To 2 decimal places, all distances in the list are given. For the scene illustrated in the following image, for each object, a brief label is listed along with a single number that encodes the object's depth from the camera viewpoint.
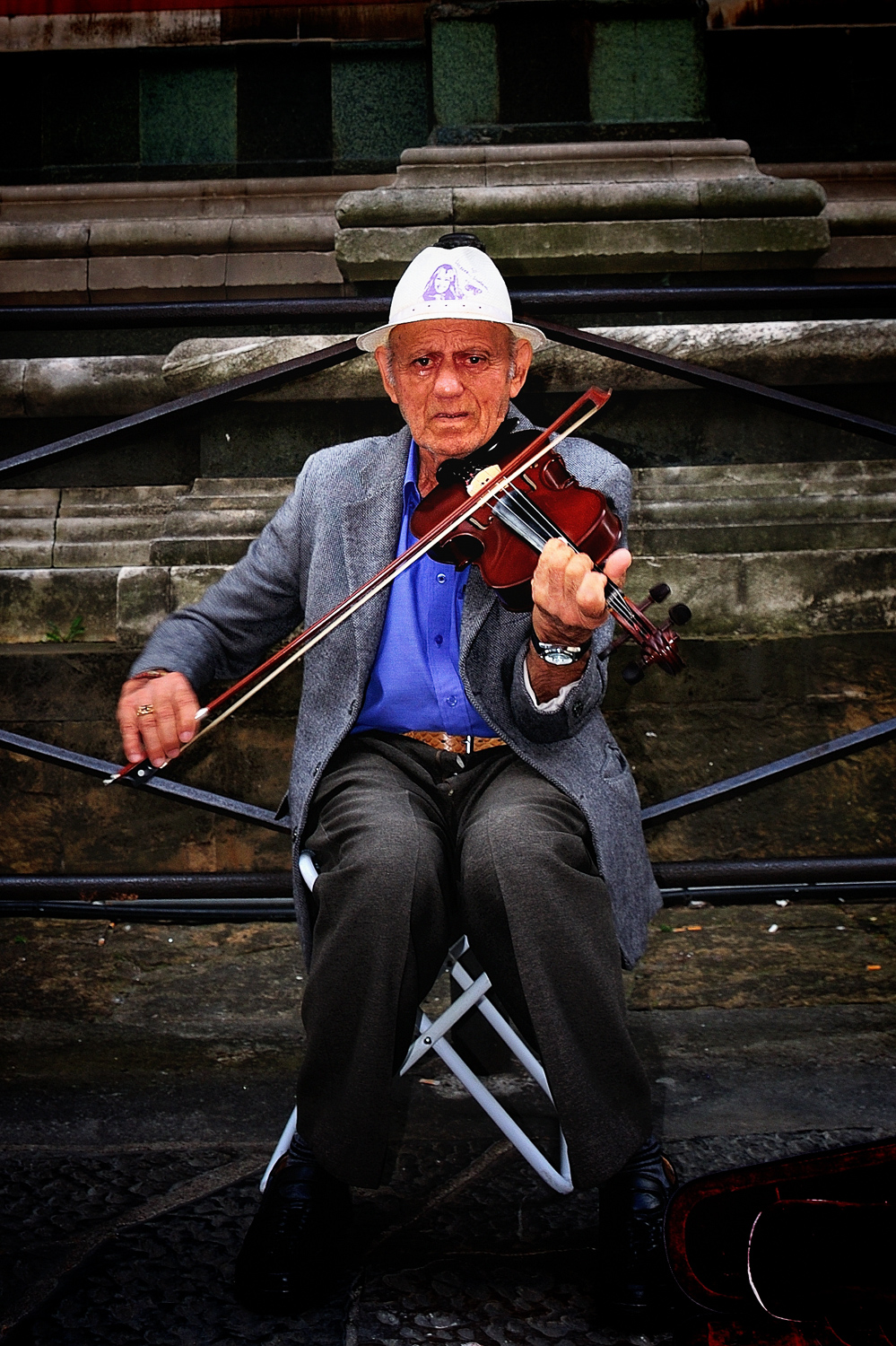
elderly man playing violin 1.74
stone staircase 3.10
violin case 1.45
